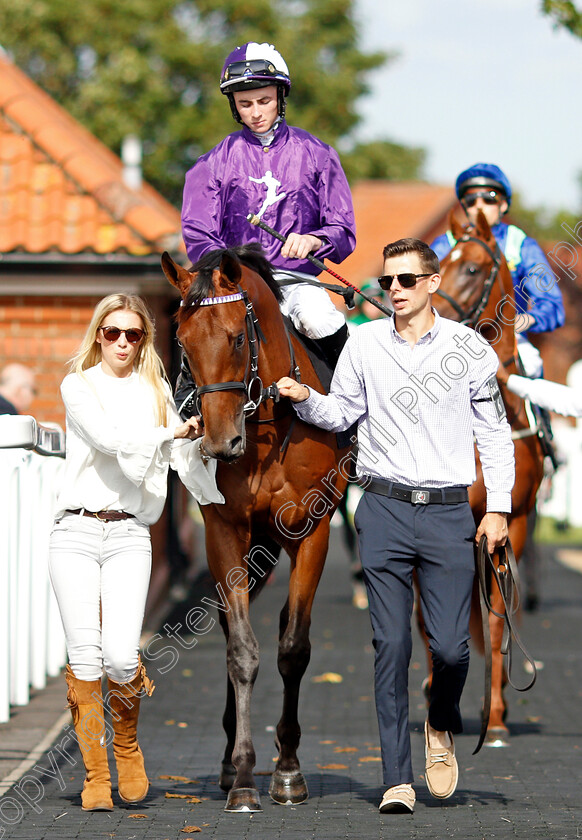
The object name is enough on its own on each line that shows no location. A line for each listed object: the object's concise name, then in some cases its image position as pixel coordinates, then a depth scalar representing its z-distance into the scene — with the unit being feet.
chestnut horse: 46.69
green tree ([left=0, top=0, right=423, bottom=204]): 226.38
